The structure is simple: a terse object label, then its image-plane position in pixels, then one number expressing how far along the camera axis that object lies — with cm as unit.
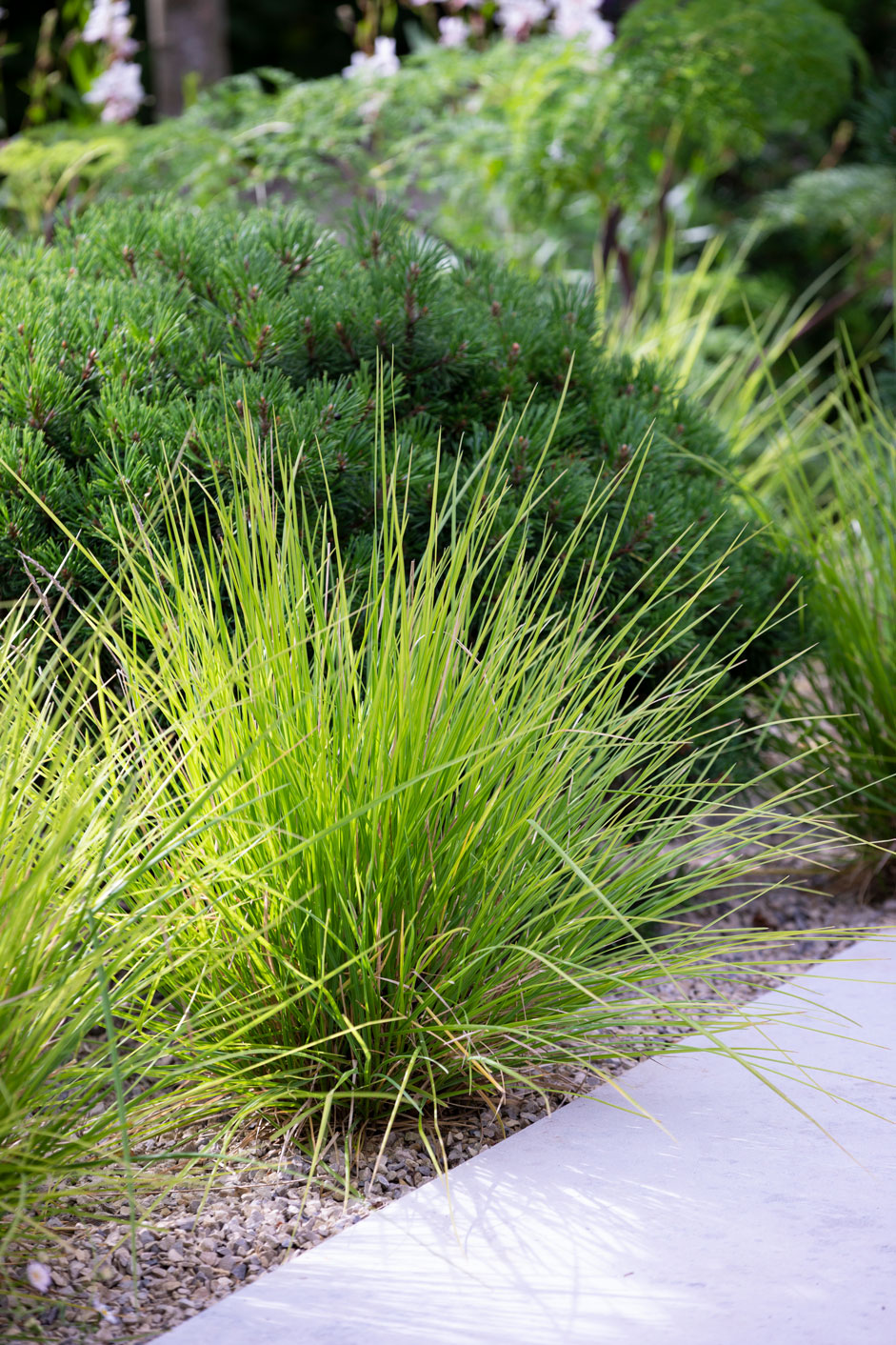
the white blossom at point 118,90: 565
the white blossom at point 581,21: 513
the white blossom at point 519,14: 569
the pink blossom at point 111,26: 552
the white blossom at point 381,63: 510
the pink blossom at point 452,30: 590
